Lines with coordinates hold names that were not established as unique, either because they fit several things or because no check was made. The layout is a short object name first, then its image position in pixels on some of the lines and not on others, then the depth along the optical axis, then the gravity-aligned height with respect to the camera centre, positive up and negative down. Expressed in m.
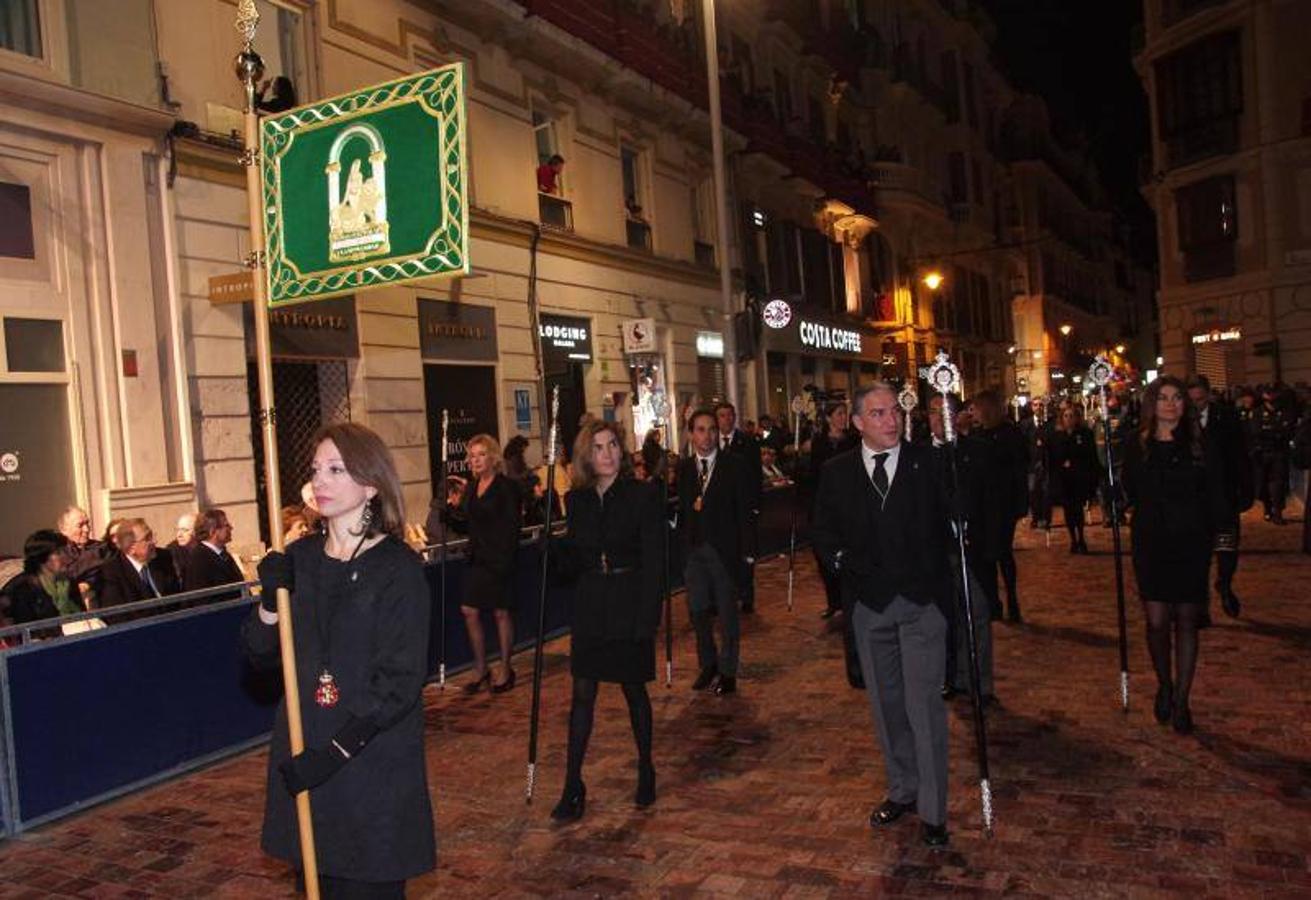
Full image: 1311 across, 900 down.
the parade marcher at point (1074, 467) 13.55 -0.81
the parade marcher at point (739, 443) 10.46 -0.17
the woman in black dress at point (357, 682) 2.97 -0.64
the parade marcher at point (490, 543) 8.07 -0.75
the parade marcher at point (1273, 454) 14.81 -0.90
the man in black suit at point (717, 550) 7.79 -0.90
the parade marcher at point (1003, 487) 7.79 -0.62
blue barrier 5.73 -1.40
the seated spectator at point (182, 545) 8.24 -0.64
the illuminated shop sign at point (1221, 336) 28.48 +1.52
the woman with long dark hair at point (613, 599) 5.37 -0.82
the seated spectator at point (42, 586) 6.71 -0.71
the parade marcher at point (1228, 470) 6.41 -0.53
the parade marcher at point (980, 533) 6.96 -0.86
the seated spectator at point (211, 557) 8.04 -0.72
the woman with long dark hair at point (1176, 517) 5.89 -0.66
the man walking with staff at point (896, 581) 4.75 -0.74
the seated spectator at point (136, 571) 7.49 -0.75
